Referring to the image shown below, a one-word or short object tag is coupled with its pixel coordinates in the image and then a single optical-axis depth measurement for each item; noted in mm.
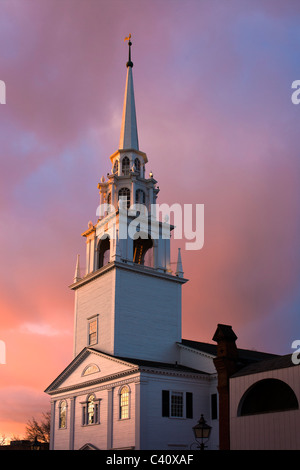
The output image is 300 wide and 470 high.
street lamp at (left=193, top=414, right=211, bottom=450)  24936
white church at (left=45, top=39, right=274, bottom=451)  39688
